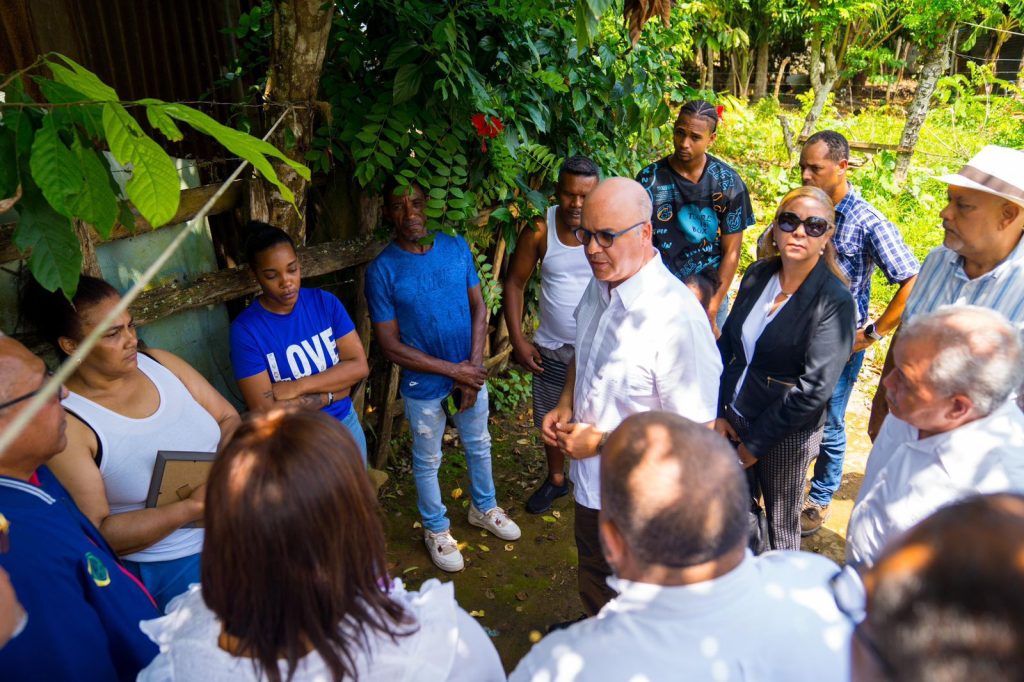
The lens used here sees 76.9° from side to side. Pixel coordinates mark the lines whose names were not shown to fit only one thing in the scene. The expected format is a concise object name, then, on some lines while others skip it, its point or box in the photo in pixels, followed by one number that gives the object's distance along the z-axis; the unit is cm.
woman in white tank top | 204
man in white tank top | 367
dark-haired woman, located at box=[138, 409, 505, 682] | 121
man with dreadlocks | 405
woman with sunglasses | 272
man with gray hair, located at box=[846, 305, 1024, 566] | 182
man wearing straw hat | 256
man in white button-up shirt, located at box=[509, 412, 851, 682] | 123
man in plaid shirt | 352
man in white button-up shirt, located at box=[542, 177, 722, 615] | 238
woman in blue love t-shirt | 286
